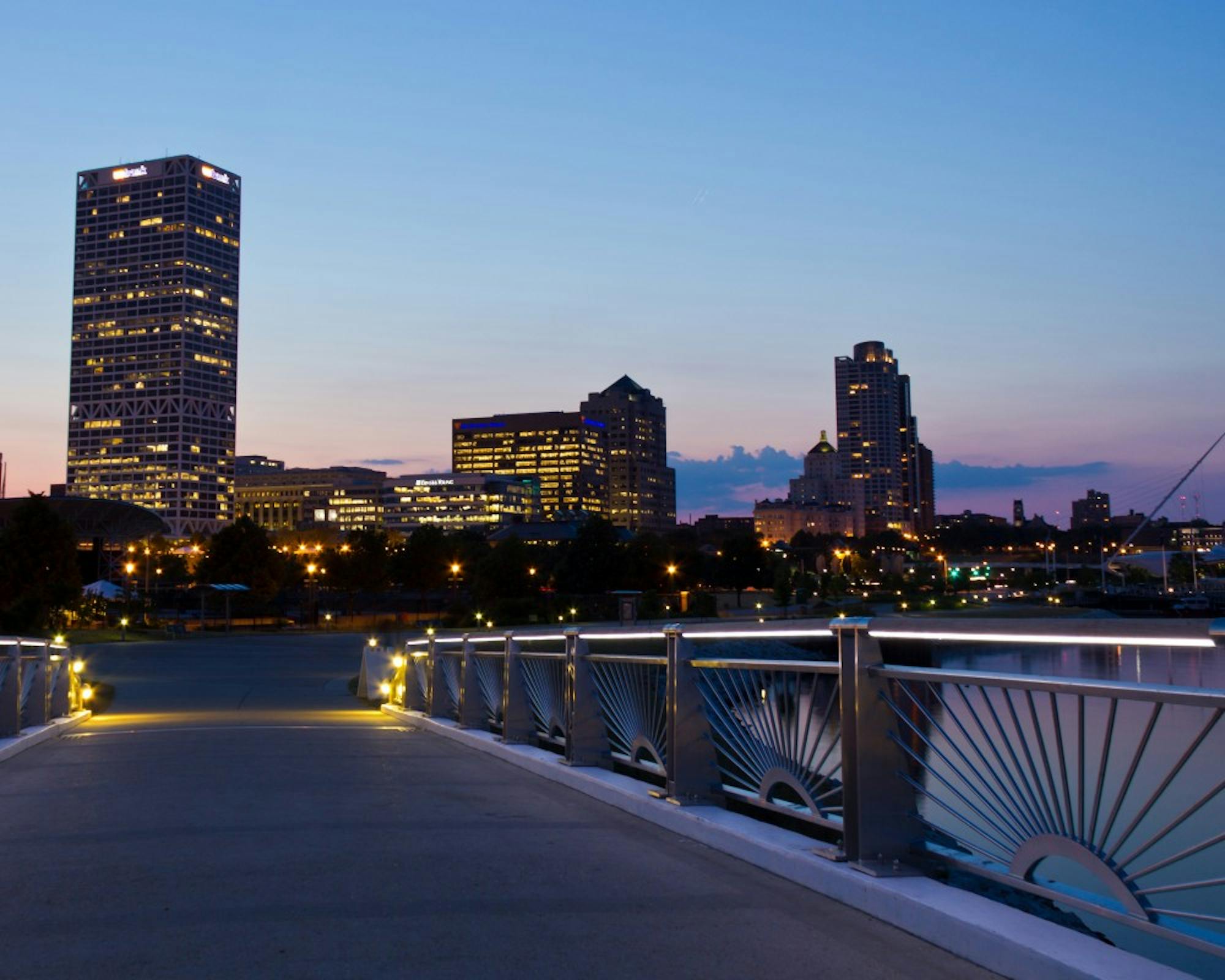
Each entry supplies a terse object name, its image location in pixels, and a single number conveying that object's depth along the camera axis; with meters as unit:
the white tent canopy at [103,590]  62.39
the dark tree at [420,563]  78.88
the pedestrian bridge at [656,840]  3.82
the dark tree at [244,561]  65.06
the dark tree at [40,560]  47.69
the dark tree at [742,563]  99.94
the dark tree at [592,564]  83.31
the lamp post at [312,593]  67.25
